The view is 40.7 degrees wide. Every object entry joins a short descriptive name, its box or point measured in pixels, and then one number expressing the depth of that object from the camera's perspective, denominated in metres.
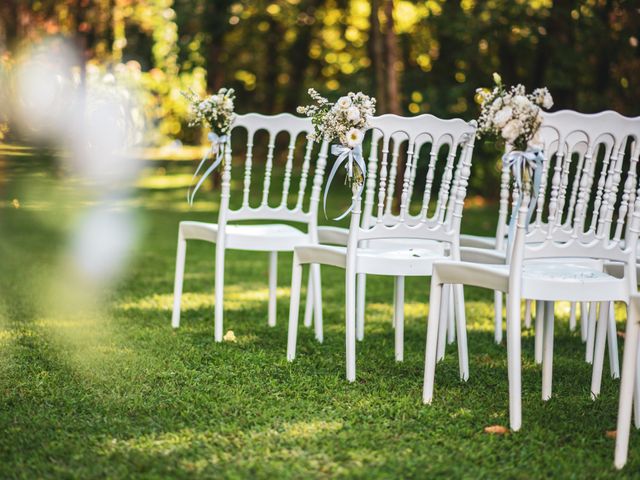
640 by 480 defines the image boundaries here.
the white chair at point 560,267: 3.65
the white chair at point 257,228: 5.25
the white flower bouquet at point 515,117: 3.57
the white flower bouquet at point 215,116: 5.23
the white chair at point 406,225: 4.31
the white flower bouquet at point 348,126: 4.21
